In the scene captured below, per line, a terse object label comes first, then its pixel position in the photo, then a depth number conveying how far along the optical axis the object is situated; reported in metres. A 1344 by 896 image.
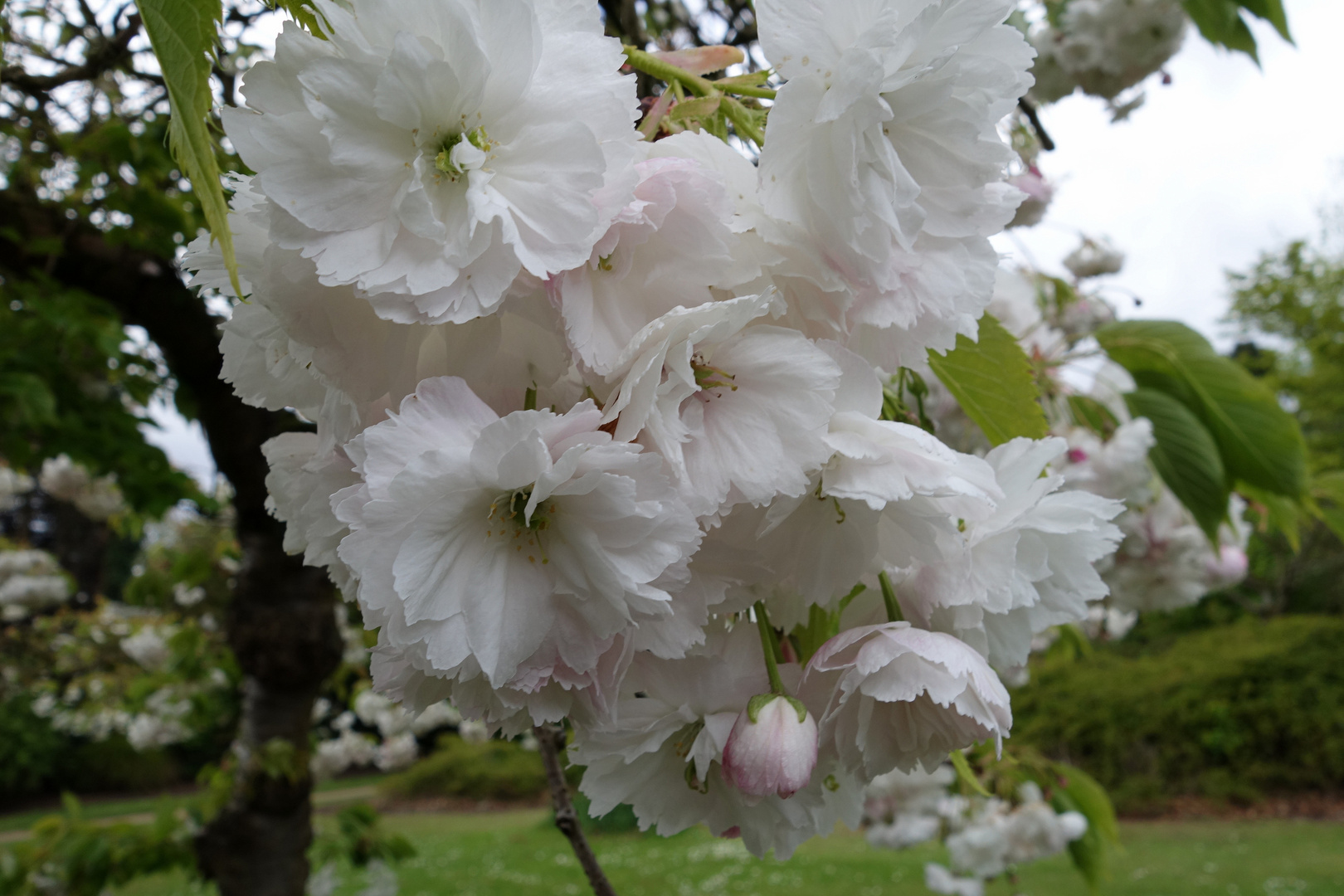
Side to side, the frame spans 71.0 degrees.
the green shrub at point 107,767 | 11.51
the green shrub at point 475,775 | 10.59
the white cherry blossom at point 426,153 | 0.12
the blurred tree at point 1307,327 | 11.07
